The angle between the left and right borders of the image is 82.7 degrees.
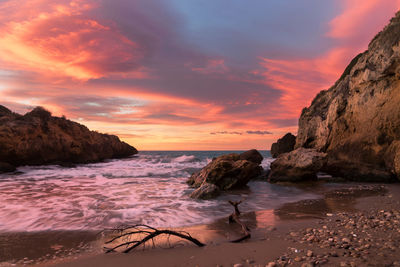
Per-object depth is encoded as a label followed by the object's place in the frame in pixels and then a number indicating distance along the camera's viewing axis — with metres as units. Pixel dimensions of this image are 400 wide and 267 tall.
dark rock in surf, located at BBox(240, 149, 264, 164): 18.19
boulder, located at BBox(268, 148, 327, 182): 12.72
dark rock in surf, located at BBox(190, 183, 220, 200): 9.61
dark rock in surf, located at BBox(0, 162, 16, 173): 18.09
